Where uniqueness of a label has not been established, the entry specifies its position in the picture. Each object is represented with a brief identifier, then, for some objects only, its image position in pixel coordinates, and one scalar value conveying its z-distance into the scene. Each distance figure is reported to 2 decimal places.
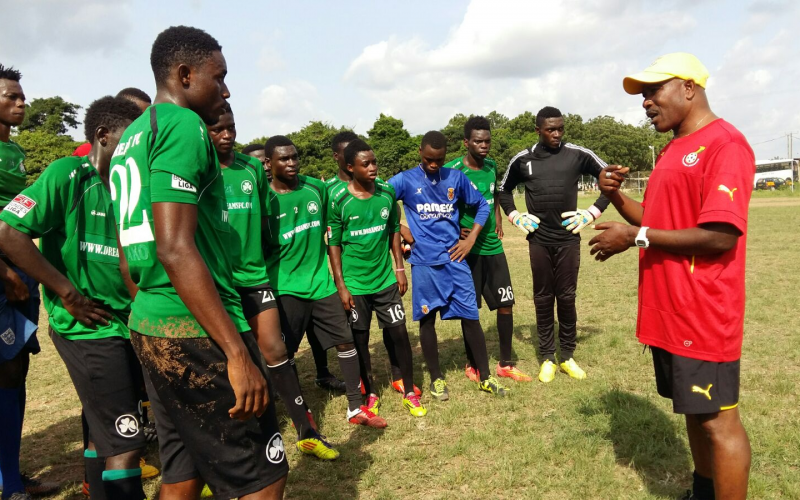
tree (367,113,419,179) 53.06
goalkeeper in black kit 6.05
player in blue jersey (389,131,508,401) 5.60
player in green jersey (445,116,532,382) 6.16
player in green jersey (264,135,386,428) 5.09
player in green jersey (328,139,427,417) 5.49
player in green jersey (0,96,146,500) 3.07
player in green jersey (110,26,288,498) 2.01
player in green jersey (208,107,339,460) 4.18
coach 2.75
